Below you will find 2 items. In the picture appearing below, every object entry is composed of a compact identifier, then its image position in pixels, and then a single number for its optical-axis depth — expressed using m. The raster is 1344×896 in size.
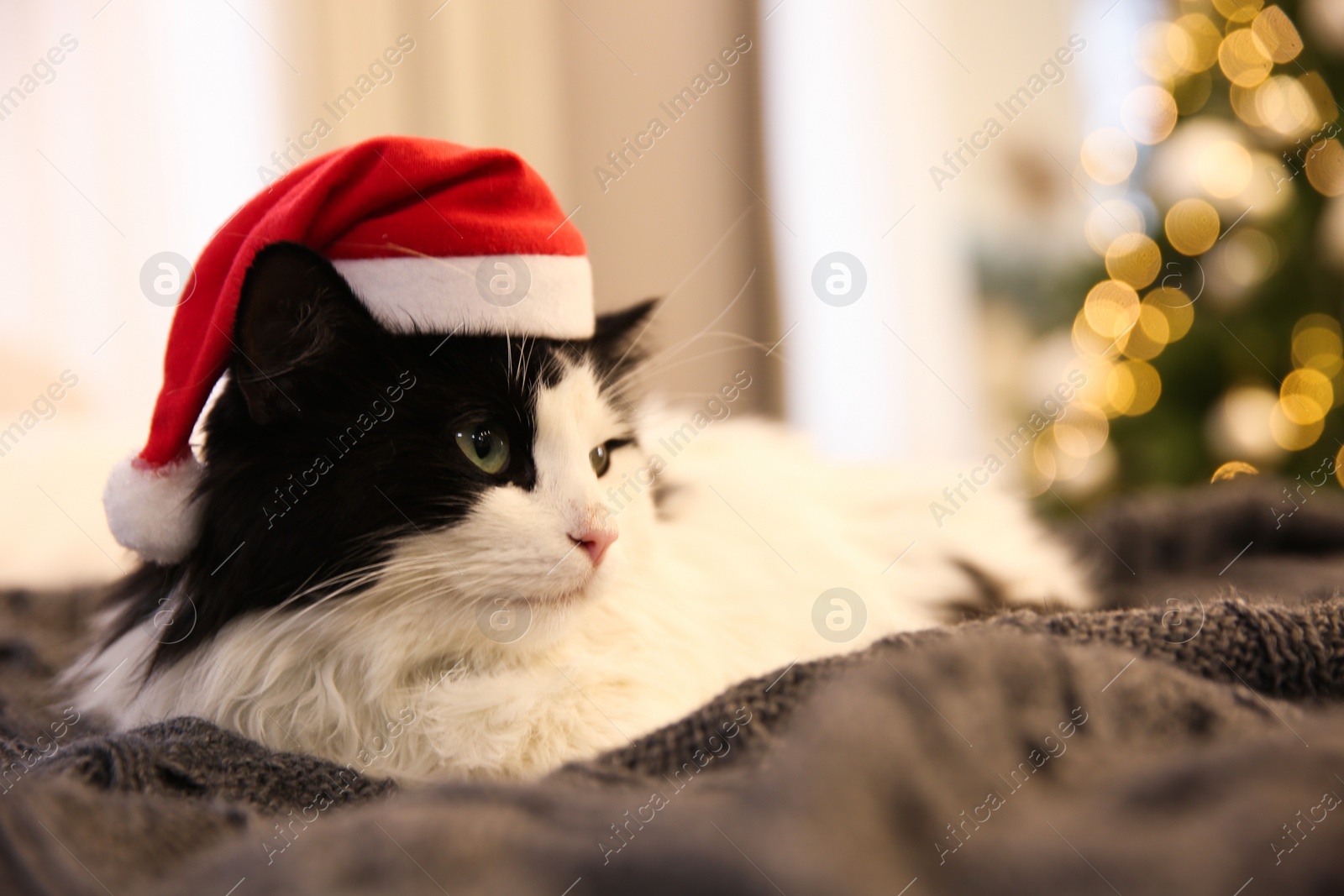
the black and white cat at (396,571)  0.80
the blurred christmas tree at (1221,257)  1.44
